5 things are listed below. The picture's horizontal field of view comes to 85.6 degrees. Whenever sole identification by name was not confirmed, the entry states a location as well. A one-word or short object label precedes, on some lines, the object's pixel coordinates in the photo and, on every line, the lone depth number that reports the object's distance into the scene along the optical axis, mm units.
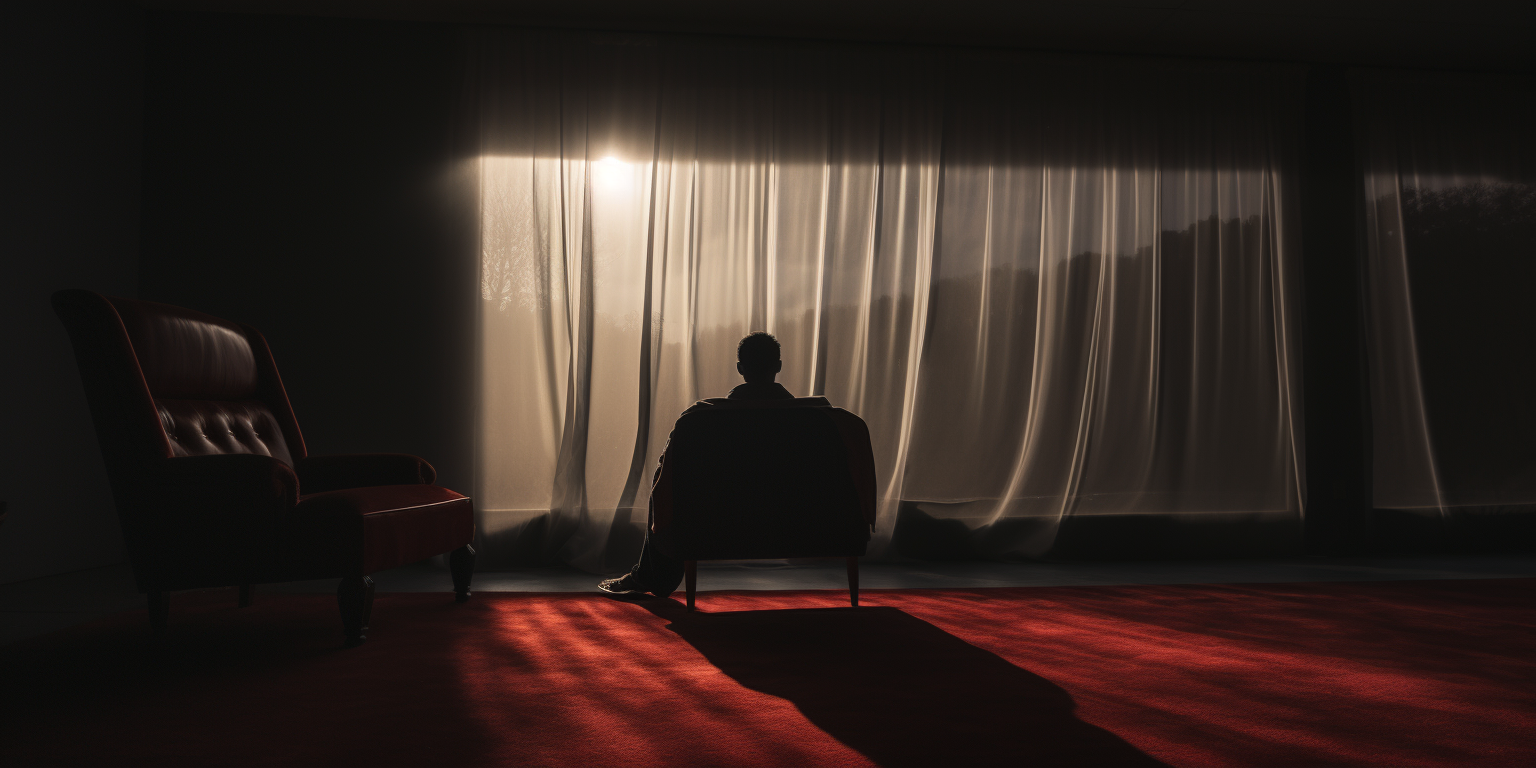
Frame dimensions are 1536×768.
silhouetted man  2676
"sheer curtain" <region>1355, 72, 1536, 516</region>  4207
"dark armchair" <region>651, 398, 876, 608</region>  2486
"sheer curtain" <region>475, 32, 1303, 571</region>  3805
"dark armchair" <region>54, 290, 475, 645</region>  2041
